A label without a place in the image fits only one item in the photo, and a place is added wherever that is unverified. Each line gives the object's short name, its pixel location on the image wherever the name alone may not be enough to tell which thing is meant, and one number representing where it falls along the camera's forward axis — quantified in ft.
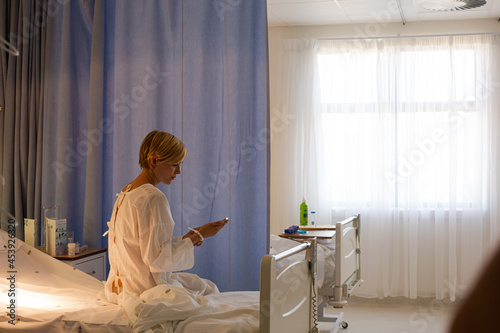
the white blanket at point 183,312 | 6.50
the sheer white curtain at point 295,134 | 16.10
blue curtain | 9.75
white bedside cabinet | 10.01
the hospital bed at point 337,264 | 10.31
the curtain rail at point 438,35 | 15.14
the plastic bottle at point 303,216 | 13.12
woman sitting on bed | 7.29
